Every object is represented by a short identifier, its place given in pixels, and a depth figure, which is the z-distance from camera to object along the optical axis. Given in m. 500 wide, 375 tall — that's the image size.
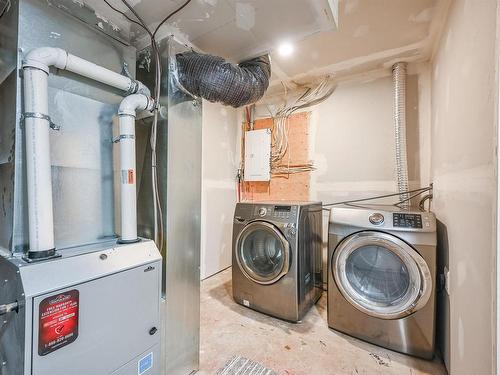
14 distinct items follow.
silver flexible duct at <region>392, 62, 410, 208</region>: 2.14
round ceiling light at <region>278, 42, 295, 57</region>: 2.01
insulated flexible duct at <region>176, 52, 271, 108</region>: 1.25
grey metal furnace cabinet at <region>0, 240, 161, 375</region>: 0.78
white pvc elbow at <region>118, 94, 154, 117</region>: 1.10
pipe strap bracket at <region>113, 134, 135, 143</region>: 1.09
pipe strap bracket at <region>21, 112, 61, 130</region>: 0.84
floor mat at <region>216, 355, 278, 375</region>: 1.42
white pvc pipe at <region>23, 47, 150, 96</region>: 0.86
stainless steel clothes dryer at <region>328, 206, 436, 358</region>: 1.51
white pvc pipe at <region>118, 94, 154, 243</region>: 1.09
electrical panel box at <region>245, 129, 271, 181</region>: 2.99
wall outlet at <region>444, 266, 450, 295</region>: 1.43
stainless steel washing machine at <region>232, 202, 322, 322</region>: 1.89
